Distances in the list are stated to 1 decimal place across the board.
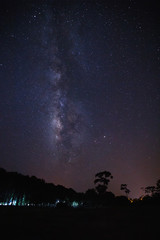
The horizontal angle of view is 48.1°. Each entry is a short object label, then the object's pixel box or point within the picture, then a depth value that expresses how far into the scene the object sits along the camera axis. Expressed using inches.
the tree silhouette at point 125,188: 3038.9
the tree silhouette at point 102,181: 1854.1
